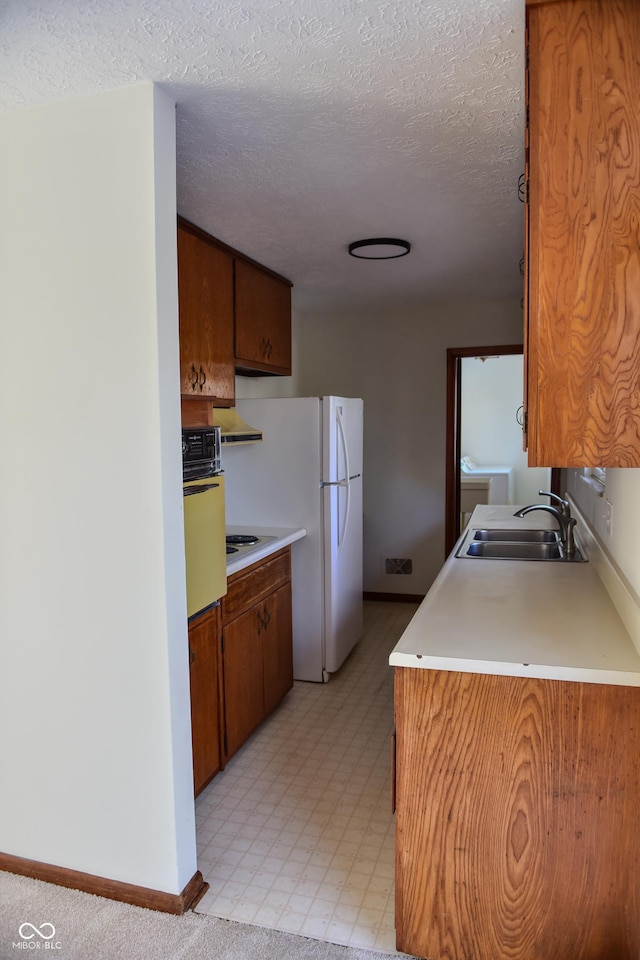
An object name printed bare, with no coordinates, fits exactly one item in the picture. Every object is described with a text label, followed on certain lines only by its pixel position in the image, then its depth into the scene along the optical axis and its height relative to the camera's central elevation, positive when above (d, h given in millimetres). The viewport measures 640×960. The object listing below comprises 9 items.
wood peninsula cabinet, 1569 -961
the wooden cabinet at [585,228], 1323 +411
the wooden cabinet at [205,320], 2671 +482
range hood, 3112 +23
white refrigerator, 3568 -354
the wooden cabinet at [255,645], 2729 -969
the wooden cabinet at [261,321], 3250 +583
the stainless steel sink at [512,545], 3143 -568
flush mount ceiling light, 3096 +871
